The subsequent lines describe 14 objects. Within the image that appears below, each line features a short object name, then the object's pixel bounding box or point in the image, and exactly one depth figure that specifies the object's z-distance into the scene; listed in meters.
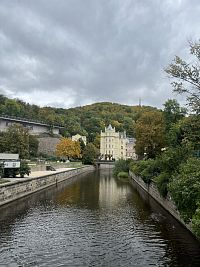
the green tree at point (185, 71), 13.36
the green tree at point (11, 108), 74.62
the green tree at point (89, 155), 65.36
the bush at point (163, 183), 16.96
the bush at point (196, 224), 7.80
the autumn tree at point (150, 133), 32.17
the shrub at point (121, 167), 46.85
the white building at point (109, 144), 86.35
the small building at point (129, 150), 91.02
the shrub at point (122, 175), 43.64
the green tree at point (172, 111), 30.24
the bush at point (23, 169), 24.65
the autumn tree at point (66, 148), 58.34
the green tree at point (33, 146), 54.31
